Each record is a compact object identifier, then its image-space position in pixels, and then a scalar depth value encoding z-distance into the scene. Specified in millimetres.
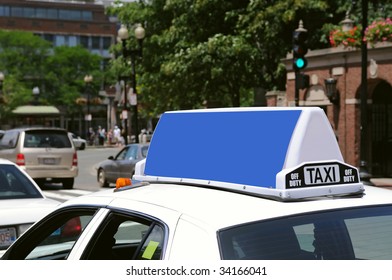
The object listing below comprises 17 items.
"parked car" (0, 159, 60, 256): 7703
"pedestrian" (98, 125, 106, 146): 71375
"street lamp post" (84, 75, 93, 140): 62766
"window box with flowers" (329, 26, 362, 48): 24969
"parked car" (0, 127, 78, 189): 21703
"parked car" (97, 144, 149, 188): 21375
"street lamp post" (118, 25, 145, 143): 28312
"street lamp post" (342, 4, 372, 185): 20869
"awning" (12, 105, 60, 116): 84750
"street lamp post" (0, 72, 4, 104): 72450
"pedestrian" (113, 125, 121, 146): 67856
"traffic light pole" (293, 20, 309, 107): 17766
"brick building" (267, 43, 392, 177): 24812
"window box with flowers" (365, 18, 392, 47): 23891
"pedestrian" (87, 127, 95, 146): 73500
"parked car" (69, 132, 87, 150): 61781
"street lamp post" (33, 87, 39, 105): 78500
